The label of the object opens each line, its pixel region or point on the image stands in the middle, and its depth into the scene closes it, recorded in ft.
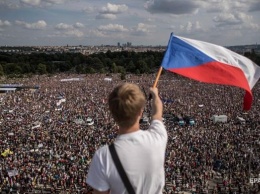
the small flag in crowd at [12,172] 49.26
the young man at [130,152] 6.26
